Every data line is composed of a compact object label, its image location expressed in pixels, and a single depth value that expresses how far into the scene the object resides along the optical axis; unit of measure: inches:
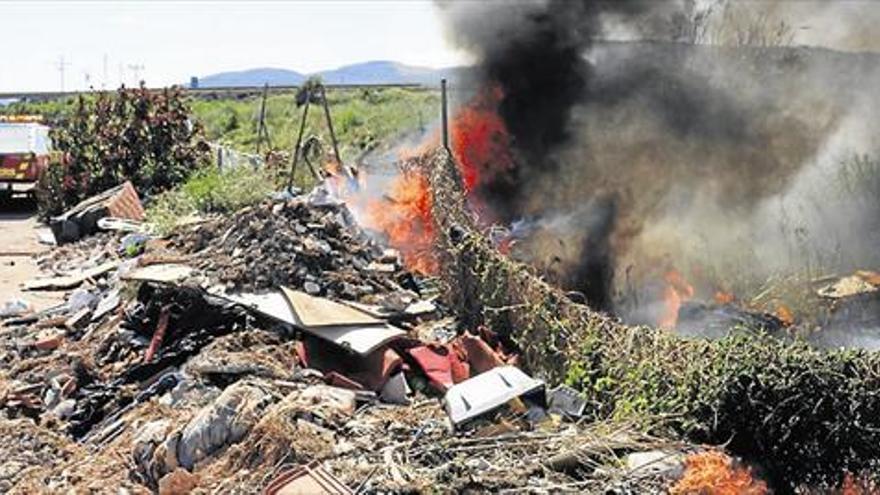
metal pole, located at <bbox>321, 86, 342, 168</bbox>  678.3
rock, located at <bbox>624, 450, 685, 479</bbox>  219.6
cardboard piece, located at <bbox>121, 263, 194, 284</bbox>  384.3
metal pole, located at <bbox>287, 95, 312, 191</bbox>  637.4
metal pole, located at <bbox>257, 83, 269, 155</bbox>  851.4
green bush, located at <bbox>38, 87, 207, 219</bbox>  763.4
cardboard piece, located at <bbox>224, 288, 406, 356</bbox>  315.0
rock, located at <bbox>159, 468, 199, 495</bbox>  232.2
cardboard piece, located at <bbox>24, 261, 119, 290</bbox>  514.0
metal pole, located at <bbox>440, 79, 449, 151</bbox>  445.8
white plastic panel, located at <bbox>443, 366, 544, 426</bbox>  250.7
